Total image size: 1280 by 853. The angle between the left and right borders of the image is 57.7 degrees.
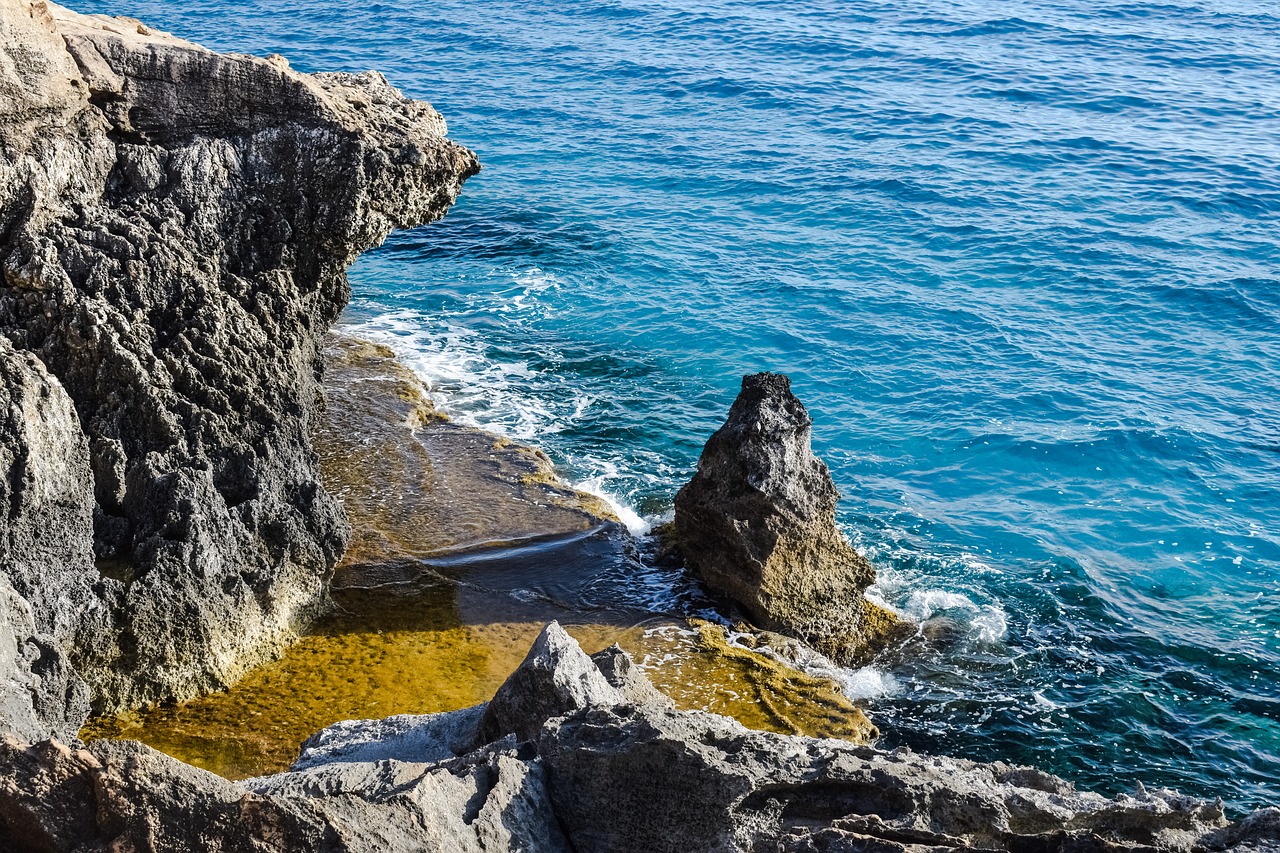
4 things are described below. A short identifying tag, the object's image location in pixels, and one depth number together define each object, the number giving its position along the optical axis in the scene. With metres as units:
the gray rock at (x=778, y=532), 12.95
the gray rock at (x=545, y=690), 7.87
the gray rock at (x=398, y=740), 8.16
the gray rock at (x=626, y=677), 8.78
